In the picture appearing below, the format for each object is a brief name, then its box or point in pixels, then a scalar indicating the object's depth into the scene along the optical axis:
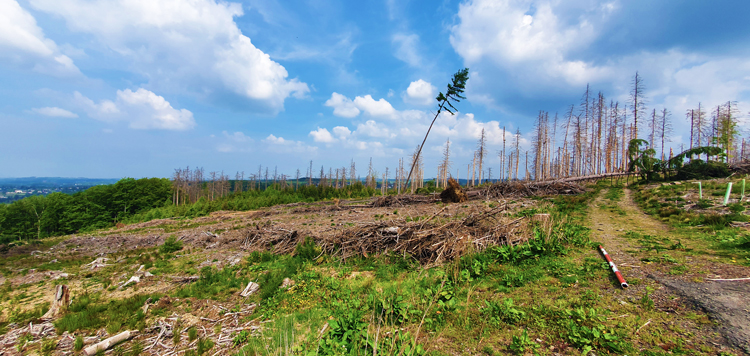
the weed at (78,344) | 4.41
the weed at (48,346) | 4.42
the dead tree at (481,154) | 48.71
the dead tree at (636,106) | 31.22
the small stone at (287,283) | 6.31
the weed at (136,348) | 4.22
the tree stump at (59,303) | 6.02
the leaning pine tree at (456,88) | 20.43
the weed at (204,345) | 4.12
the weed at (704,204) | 10.20
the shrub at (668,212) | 9.81
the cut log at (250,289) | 6.22
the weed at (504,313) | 3.83
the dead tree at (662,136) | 35.25
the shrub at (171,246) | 12.38
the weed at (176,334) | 4.46
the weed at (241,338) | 4.23
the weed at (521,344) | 3.19
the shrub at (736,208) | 8.75
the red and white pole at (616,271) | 4.42
